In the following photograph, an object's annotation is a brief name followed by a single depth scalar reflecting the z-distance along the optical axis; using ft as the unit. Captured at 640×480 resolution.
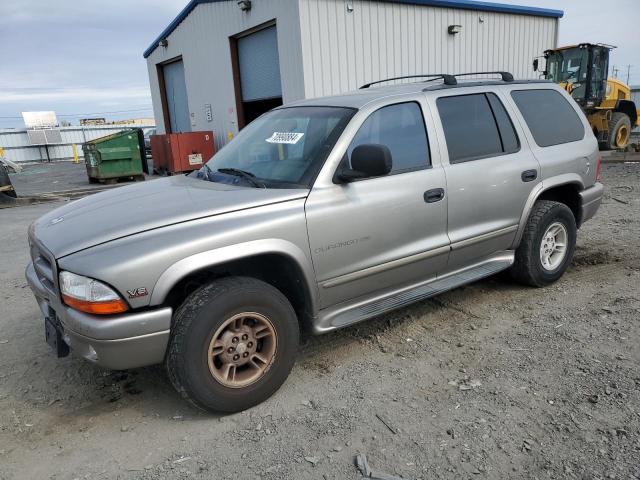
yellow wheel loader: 49.21
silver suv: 8.60
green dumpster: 48.44
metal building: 40.22
